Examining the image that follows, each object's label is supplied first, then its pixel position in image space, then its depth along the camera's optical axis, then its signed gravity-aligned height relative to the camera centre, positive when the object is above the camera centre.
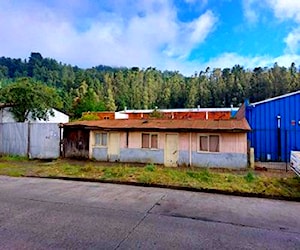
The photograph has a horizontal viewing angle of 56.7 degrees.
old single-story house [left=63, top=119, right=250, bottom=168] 14.02 -0.60
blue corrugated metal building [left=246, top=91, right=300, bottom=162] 16.80 +0.28
